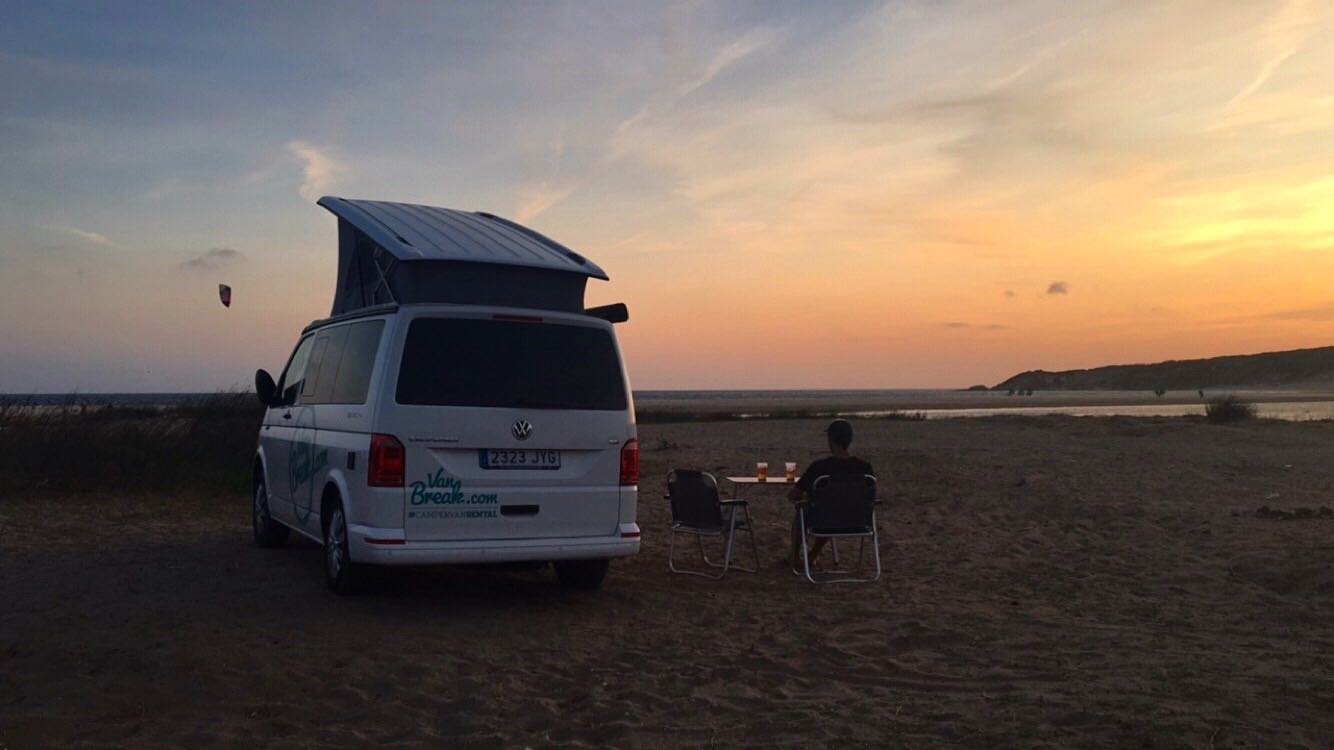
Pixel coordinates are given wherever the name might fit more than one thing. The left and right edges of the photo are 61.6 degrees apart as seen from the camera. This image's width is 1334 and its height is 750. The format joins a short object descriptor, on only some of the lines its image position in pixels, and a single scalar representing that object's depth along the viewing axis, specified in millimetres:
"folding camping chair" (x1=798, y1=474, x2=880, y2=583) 8641
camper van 6867
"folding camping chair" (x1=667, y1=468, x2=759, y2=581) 8883
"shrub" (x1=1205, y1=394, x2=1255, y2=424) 25859
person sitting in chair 8922
